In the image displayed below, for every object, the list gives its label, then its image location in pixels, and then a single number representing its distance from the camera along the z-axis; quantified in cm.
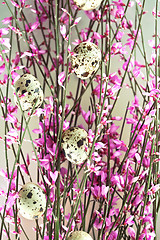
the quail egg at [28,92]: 73
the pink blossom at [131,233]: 77
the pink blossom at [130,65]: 79
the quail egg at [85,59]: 74
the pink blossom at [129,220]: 76
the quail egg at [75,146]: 74
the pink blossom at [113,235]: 78
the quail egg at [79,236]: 74
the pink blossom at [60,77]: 74
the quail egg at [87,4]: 74
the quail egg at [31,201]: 73
